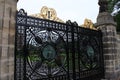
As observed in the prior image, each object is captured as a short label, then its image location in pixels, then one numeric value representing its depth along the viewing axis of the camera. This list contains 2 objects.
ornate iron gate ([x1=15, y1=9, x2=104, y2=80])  4.80
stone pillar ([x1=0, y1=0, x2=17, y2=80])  4.01
